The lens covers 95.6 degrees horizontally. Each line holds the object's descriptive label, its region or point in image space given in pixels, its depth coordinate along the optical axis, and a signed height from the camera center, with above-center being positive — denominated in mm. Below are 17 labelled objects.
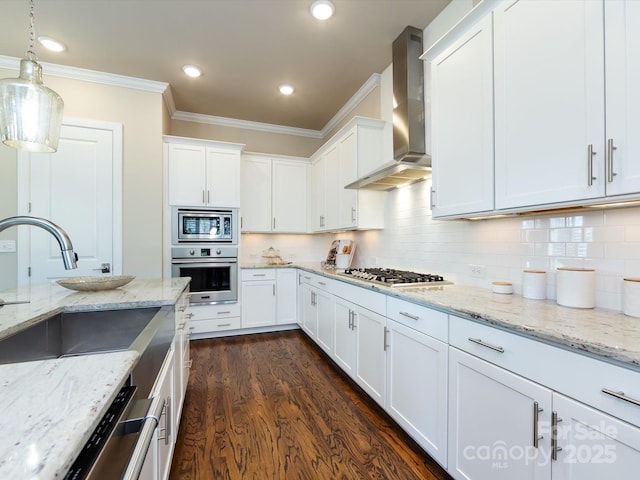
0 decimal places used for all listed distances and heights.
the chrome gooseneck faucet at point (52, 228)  1104 +42
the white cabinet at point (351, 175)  2898 +720
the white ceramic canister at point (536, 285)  1524 -238
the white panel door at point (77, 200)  2914 +404
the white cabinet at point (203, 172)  3455 +828
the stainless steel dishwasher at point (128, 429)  521 -435
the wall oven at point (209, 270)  3453 -377
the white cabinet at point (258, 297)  3738 -759
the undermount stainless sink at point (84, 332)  1123 -413
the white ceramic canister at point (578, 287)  1305 -217
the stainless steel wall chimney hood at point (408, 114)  2250 +1032
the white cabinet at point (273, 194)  4000 +641
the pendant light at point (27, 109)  1280 +591
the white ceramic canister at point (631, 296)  1152 -227
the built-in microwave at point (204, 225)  3457 +171
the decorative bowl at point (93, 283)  1554 -241
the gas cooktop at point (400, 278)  2031 -289
